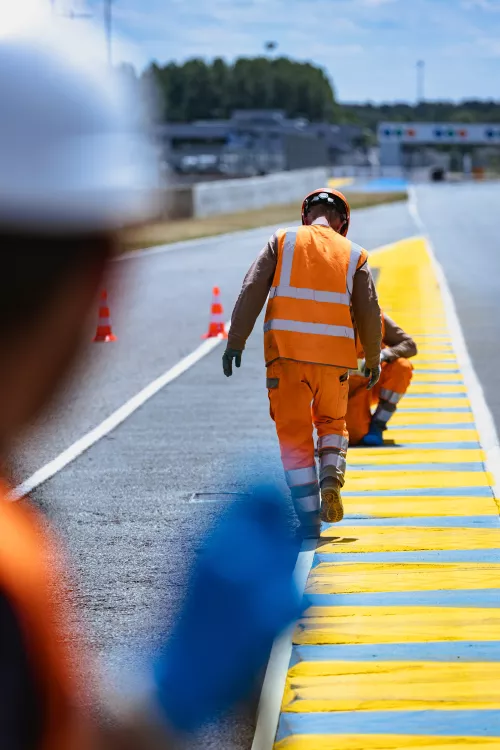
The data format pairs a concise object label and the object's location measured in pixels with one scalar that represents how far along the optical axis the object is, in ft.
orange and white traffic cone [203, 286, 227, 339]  92.43
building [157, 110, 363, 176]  449.43
